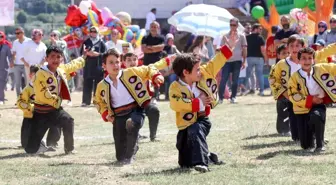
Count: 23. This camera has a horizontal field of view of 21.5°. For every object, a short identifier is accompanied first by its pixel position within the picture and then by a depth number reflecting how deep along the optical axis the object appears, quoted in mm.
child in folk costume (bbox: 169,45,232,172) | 8430
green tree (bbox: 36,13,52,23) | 57119
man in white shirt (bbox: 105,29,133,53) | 18328
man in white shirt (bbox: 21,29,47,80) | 17969
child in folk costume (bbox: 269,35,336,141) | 10570
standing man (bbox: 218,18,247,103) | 18061
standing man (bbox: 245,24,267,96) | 20047
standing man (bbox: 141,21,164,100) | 18062
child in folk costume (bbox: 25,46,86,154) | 10555
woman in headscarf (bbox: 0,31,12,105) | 19422
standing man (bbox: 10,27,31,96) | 18505
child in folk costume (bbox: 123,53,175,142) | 9922
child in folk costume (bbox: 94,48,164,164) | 9492
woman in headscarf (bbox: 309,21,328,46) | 17047
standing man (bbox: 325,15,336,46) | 16812
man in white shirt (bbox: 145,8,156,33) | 27789
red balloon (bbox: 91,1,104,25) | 22938
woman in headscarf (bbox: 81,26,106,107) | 17812
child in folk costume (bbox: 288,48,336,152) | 9484
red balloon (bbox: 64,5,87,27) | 22391
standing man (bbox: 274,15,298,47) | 16812
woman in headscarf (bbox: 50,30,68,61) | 19167
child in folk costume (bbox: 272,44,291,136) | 11578
